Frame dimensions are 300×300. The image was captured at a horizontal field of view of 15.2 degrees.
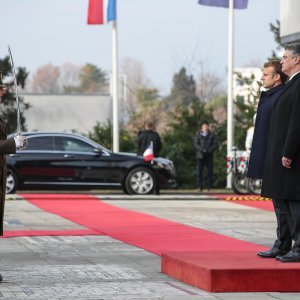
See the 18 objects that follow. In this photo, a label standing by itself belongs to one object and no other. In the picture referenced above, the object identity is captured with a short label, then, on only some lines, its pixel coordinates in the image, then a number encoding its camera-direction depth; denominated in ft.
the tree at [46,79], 506.89
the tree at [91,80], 522.88
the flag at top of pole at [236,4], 111.14
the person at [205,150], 97.15
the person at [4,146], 32.65
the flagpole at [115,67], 112.68
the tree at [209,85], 235.40
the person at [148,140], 93.91
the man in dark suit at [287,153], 32.24
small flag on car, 88.23
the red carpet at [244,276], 30.91
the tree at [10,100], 138.21
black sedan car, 86.58
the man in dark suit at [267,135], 34.55
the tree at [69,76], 520.14
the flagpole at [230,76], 106.17
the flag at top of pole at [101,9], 111.04
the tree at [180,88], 260.64
